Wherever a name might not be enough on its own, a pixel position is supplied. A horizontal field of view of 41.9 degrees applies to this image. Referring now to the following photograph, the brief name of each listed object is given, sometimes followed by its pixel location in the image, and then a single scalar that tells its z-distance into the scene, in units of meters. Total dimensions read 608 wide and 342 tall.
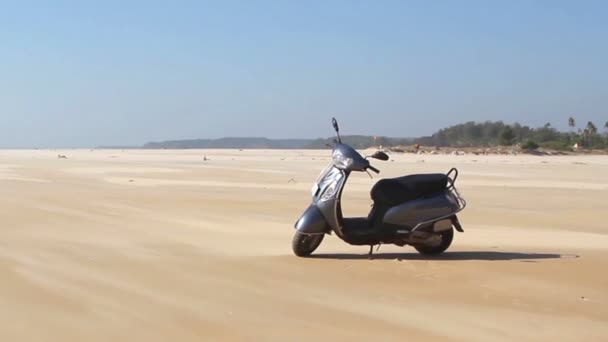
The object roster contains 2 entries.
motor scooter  8.37
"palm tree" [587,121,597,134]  79.41
